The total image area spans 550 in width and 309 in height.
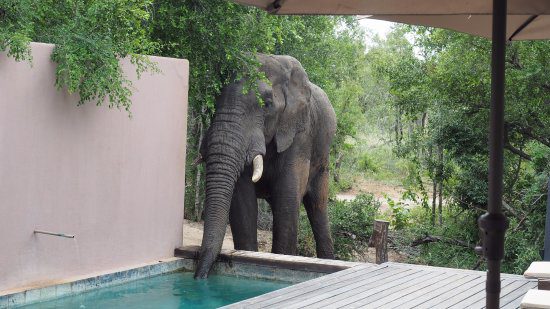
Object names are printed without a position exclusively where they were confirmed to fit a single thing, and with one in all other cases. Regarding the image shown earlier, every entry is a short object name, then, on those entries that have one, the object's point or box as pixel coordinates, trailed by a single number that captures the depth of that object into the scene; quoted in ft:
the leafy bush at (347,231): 41.73
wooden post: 29.07
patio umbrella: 8.50
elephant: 27.73
